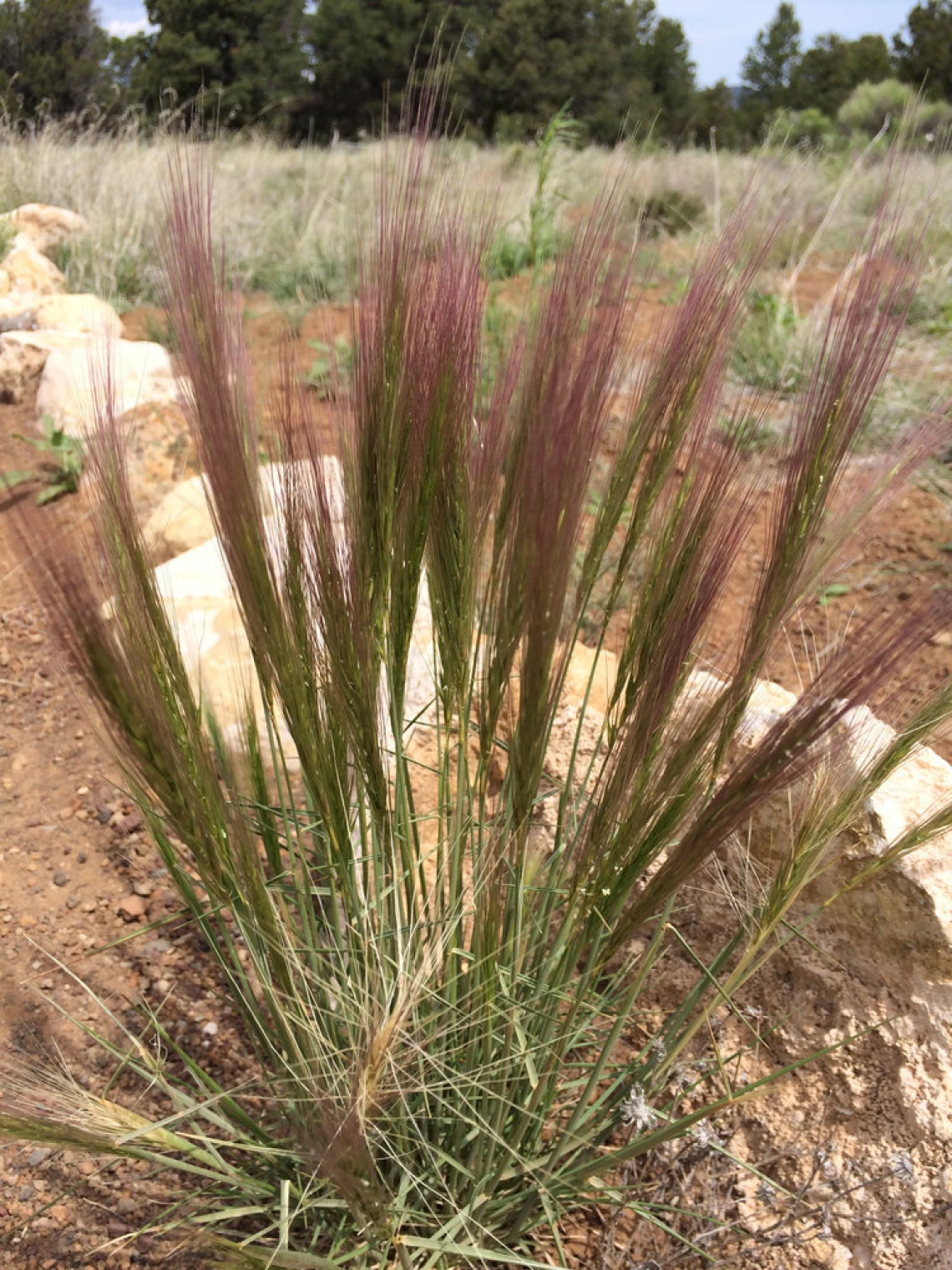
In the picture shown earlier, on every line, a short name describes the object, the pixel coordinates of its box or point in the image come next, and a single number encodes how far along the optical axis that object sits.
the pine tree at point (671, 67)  29.97
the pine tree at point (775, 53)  40.50
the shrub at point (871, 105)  16.48
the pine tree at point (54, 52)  22.00
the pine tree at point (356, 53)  27.14
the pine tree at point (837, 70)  31.44
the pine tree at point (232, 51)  25.06
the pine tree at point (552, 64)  25.31
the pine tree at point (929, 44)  25.09
